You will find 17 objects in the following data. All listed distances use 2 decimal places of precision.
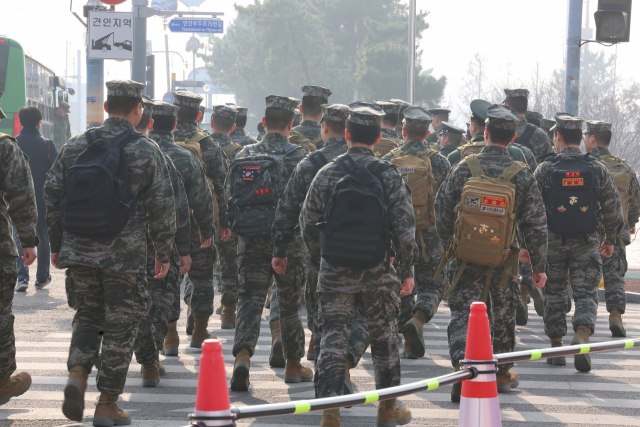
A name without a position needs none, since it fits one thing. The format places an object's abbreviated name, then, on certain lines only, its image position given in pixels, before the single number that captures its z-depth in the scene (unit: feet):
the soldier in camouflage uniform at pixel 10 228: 36.81
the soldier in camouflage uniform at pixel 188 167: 45.57
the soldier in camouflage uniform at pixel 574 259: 50.55
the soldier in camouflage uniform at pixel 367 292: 34.40
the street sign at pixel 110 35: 97.04
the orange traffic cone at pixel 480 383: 26.84
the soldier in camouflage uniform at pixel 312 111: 51.87
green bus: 138.21
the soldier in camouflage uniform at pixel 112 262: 35.01
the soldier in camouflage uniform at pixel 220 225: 52.31
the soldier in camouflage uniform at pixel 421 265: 50.97
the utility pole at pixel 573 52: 86.53
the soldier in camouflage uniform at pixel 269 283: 43.29
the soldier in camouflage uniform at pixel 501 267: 42.11
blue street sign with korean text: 229.04
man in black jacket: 72.43
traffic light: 74.69
